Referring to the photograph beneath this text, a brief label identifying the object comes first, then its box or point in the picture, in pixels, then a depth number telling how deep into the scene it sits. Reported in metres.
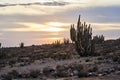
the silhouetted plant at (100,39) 72.15
